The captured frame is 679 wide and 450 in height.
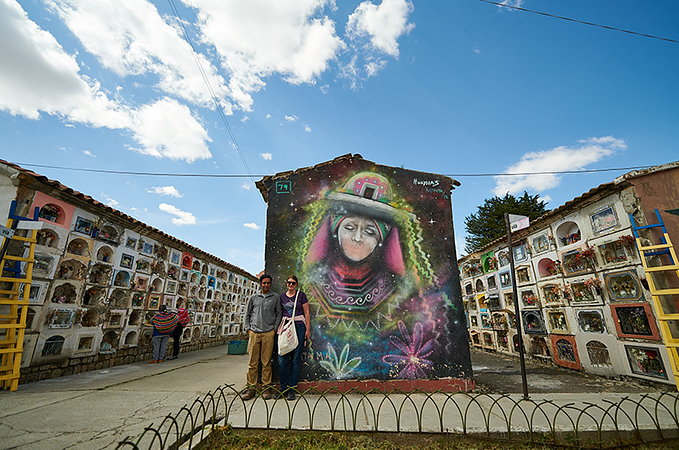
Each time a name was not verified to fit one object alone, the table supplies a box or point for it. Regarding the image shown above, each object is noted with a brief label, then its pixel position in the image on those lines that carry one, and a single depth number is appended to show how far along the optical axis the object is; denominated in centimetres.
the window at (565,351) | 795
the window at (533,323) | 920
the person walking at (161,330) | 889
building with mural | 524
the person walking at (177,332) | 991
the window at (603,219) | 680
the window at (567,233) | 809
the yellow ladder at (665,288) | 514
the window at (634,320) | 611
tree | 1795
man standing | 486
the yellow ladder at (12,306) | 491
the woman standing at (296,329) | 483
